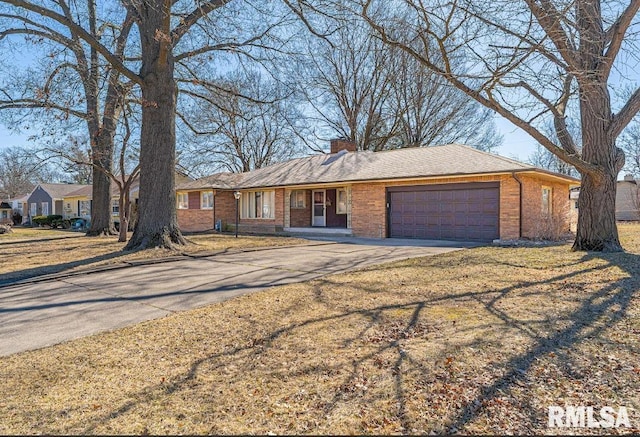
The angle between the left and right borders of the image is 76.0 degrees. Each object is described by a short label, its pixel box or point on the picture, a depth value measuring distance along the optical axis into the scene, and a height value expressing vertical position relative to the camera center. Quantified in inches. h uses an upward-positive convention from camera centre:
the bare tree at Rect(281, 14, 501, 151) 1164.5 +317.2
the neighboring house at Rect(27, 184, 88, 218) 1681.1 +67.3
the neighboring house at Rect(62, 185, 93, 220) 1505.9 +40.8
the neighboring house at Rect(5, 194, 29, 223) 1942.8 +40.2
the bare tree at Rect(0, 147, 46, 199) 2252.7 +188.6
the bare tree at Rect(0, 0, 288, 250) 447.5 +104.8
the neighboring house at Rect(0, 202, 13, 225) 2016.0 +20.4
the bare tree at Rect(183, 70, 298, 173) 966.6 +217.0
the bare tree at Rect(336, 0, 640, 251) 298.5 +110.4
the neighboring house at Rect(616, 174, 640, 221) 1316.4 +46.2
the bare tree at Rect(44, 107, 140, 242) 603.2 +91.2
